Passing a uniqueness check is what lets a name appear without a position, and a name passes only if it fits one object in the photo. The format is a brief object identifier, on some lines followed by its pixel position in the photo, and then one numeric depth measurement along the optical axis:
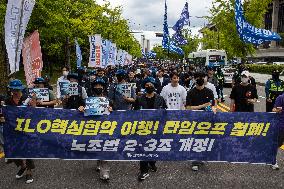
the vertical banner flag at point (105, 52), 22.93
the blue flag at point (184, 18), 33.31
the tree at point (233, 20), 38.06
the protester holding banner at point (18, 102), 7.05
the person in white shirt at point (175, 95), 8.51
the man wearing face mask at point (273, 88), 10.58
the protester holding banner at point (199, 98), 7.52
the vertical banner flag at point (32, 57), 10.65
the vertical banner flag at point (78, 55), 21.14
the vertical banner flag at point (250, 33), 13.52
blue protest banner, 6.96
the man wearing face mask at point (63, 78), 9.05
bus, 41.72
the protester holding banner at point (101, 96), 6.95
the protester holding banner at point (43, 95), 8.55
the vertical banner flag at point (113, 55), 28.88
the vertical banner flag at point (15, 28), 8.41
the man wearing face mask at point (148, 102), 7.07
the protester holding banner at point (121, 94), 8.28
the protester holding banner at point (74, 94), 8.06
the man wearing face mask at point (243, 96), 8.57
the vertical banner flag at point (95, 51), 21.61
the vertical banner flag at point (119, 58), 35.94
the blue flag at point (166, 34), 36.64
